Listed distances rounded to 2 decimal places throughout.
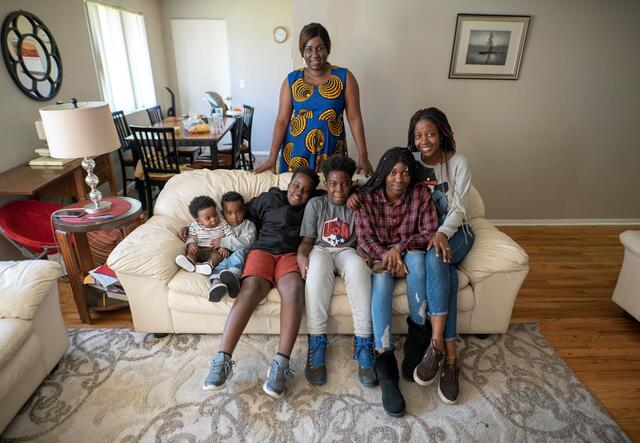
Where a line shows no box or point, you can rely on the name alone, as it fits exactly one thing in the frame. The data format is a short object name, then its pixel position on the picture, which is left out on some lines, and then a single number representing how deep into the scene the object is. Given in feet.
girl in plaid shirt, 5.86
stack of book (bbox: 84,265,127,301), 6.86
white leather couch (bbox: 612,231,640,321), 7.09
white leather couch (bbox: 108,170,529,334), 6.19
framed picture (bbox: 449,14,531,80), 9.57
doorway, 18.66
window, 13.65
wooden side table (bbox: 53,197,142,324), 6.57
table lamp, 6.22
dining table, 11.47
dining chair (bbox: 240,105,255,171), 15.29
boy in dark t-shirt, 5.59
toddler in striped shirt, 6.77
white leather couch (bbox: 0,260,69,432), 4.86
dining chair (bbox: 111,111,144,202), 12.61
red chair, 7.55
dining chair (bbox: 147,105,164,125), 15.01
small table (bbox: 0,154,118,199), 7.88
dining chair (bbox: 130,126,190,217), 10.93
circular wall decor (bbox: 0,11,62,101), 9.13
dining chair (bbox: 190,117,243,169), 13.10
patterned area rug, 5.07
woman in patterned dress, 7.52
